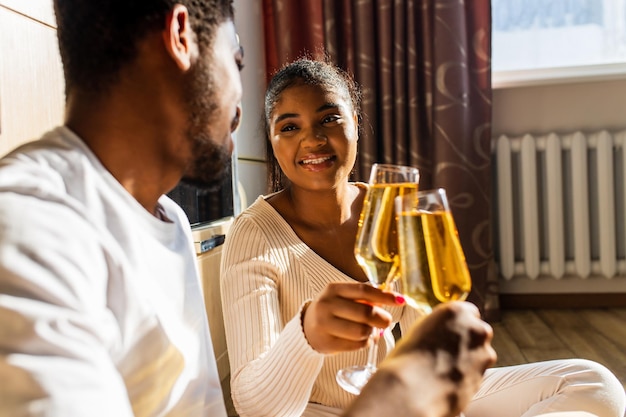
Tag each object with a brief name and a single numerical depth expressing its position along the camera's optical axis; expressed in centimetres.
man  40
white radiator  276
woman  87
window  287
